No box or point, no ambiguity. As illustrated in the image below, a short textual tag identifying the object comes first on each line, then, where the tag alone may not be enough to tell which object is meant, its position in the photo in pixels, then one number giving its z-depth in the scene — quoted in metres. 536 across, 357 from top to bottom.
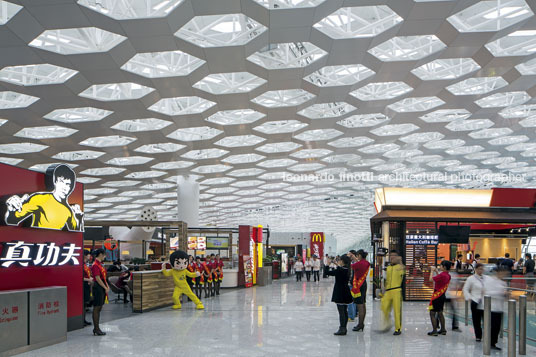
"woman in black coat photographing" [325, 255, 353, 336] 8.77
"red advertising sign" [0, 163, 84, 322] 7.76
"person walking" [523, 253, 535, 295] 15.44
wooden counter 12.27
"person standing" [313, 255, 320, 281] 26.56
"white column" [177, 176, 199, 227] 27.04
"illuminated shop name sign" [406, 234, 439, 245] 15.02
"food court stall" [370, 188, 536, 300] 14.99
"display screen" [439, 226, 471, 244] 15.07
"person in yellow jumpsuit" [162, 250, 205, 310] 12.85
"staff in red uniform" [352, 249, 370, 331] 9.21
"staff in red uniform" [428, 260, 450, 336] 8.77
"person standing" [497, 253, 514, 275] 15.32
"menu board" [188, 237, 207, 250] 24.95
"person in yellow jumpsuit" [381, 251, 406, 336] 8.80
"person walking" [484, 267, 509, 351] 7.56
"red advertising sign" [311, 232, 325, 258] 36.00
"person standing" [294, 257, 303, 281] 27.45
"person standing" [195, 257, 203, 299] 15.70
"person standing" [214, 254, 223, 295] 17.06
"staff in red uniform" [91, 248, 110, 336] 8.72
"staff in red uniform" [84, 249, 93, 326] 10.23
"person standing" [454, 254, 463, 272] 16.11
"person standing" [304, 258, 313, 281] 27.59
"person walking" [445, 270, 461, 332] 9.27
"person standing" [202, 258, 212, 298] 16.19
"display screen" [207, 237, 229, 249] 25.03
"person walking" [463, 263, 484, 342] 7.95
